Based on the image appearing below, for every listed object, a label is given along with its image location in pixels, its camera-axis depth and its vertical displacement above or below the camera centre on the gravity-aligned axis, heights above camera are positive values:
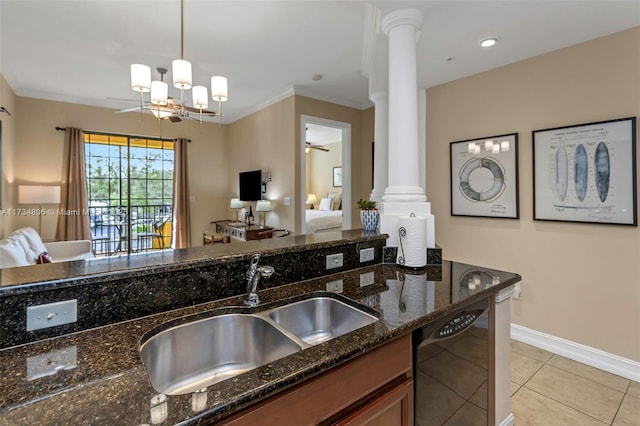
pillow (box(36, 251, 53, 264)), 2.84 -0.44
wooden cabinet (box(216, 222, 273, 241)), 4.69 -0.31
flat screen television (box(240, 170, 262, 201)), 5.10 +0.50
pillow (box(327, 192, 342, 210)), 7.77 +0.31
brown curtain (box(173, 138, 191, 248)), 5.77 +0.33
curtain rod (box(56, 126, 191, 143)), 4.79 +1.44
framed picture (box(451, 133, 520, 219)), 2.94 +0.37
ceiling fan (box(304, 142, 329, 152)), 7.99 +1.83
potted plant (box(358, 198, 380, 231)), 2.06 -0.02
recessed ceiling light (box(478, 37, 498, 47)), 2.51 +1.47
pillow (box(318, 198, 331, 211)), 7.94 +0.24
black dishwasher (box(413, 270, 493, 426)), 1.11 -0.64
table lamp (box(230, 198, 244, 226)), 5.56 +0.17
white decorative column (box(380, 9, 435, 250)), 2.00 +0.59
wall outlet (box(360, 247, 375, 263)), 1.79 -0.26
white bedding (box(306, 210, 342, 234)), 4.91 -0.16
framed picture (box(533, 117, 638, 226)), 2.32 +0.33
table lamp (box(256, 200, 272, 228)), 4.77 +0.11
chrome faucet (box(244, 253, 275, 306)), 1.19 -0.27
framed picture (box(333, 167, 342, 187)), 8.34 +1.04
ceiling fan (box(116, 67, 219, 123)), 2.95 +1.11
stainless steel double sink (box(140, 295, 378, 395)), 0.97 -0.47
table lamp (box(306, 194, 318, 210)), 8.74 +0.40
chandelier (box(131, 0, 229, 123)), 2.40 +1.12
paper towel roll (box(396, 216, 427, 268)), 1.76 -0.18
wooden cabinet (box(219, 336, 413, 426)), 0.72 -0.52
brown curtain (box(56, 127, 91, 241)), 4.77 +0.38
